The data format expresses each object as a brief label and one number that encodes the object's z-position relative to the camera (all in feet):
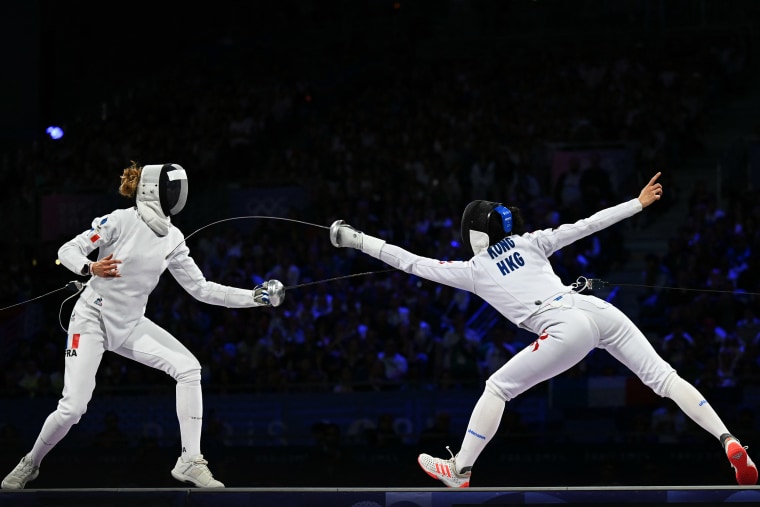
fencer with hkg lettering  30.63
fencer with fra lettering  32.01
